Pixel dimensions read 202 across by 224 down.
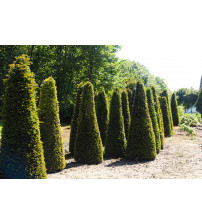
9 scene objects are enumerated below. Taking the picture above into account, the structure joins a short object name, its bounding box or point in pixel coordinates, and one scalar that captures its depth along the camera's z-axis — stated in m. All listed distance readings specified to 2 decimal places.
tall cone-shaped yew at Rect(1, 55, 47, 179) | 4.40
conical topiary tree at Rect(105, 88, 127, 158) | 9.45
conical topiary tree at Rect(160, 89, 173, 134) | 18.84
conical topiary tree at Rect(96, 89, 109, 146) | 11.71
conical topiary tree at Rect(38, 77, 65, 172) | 6.86
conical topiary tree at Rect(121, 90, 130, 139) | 11.09
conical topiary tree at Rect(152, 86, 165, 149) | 11.61
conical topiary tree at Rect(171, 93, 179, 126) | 22.98
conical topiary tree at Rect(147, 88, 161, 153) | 10.31
